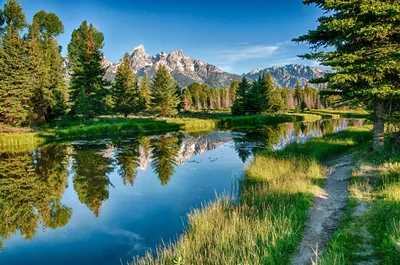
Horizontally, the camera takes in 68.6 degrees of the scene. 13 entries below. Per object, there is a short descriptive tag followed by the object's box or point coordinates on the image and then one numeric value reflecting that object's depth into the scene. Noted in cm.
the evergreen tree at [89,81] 4318
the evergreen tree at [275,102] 7906
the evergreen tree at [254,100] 6221
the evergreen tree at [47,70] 4000
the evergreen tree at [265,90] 6460
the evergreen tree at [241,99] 6300
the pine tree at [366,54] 1239
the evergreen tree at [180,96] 7328
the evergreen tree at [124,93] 5225
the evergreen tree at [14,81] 3388
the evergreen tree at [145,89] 6968
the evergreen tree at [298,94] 12641
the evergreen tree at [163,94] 5625
